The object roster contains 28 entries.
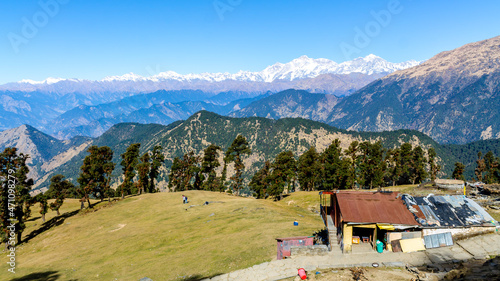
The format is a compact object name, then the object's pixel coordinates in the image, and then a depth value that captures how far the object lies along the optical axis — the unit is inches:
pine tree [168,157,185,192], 4537.4
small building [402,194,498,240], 1337.4
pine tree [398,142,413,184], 4707.2
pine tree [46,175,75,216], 3088.3
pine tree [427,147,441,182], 4976.4
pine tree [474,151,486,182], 5242.6
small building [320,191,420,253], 1293.1
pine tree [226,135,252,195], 4183.1
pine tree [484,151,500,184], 5241.1
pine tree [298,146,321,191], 4453.7
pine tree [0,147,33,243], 2320.4
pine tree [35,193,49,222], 2885.1
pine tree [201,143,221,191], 4165.8
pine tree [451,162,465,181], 5121.1
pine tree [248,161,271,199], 4416.8
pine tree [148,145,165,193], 3949.3
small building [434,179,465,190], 3164.4
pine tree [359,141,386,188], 4291.3
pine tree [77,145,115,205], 3161.9
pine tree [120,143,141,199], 3580.2
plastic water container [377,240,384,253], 1293.1
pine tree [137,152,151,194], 3838.8
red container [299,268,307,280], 1107.9
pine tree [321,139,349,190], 4062.5
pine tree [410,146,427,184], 4889.3
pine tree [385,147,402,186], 4862.2
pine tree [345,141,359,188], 4124.0
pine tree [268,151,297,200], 3917.3
